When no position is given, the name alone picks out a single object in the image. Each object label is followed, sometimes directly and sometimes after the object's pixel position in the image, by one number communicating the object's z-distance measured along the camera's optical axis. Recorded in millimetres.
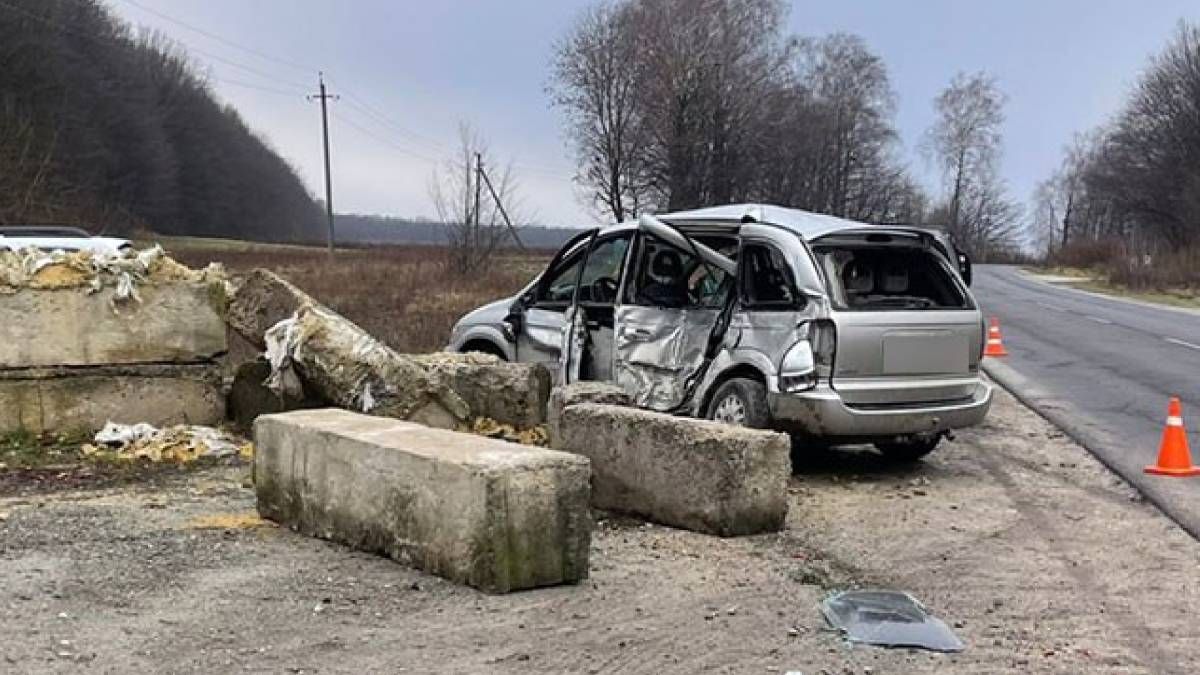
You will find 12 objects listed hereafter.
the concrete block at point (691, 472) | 7113
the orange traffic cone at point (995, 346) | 19444
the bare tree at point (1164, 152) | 79750
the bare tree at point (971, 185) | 102688
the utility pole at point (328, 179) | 66000
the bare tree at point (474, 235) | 36062
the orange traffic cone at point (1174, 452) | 9241
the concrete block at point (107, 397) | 9594
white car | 17359
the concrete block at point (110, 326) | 9578
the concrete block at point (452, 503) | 5773
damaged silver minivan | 8430
